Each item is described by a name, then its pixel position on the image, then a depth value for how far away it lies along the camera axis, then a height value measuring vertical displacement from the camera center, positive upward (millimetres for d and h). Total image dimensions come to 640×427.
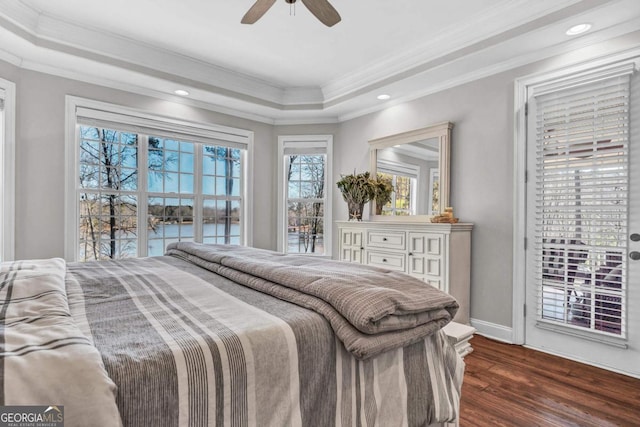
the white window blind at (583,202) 2457 +99
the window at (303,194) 4895 +268
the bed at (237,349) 677 -336
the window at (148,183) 3521 +339
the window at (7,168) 2980 +375
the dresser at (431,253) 3109 -398
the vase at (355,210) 4215 +32
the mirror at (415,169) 3527 +509
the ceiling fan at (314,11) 2156 +1348
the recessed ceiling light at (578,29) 2480 +1397
